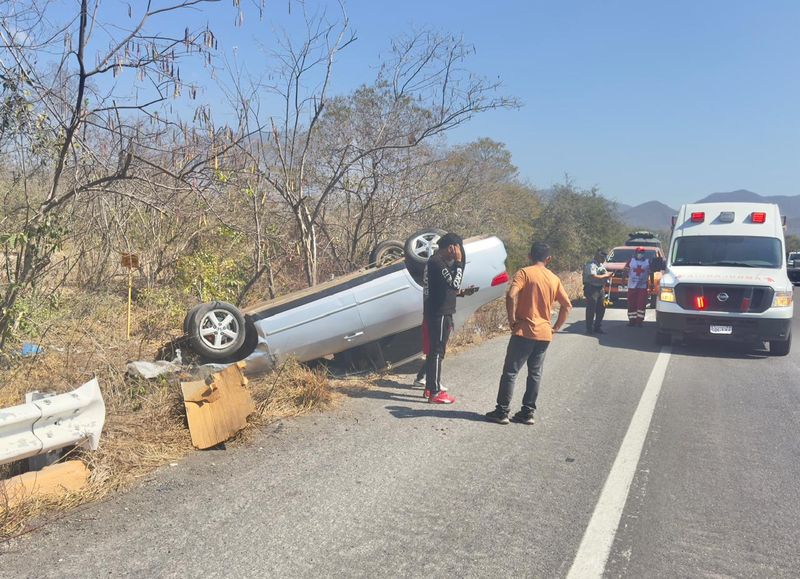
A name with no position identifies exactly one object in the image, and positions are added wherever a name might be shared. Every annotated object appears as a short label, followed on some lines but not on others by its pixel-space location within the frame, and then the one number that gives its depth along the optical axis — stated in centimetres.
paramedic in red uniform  1249
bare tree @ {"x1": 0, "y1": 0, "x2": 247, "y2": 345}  505
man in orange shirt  588
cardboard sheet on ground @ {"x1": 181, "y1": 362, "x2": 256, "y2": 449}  509
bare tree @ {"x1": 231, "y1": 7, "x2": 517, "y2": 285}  1045
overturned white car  687
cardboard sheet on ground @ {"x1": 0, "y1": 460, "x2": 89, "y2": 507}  383
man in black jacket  656
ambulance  968
